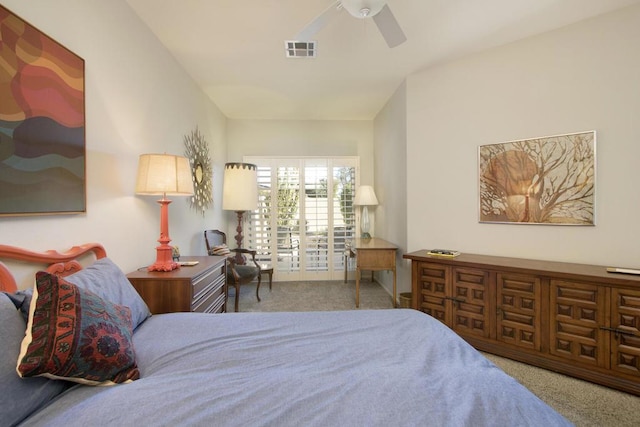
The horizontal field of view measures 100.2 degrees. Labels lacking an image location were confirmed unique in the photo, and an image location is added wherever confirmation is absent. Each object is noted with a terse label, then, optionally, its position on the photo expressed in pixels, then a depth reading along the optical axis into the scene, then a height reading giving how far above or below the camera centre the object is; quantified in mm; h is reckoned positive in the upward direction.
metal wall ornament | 3141 +561
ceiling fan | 1562 +1208
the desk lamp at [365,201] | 4199 +171
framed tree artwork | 2215 +278
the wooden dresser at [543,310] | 1803 -786
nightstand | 1786 -509
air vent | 2521 +1586
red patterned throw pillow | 833 -424
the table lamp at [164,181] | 1856 +224
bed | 764 -579
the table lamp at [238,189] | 3945 +352
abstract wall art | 1189 +450
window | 4602 -70
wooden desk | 3375 -585
